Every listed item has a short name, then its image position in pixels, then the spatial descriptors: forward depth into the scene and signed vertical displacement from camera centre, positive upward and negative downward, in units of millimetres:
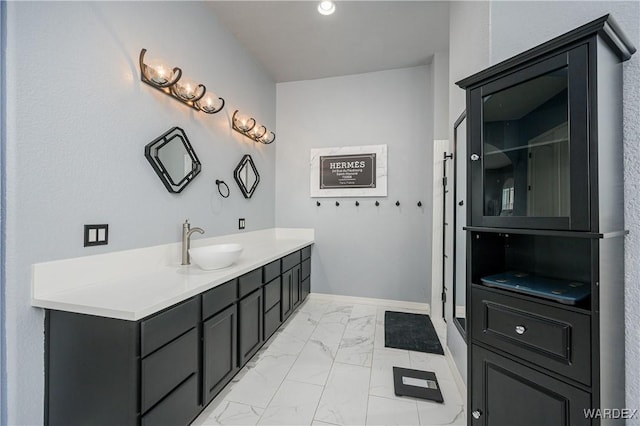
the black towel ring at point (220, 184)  2522 +288
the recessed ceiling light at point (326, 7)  2257 +1806
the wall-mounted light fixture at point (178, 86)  1781 +958
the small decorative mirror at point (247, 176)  2857 +435
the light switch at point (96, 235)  1411 -120
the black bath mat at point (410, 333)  2432 -1199
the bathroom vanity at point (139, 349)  1126 -652
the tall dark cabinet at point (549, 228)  864 -46
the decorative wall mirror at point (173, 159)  1839 +408
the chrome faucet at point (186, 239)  1979 -194
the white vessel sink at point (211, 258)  1758 -297
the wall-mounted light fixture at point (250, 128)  2787 +983
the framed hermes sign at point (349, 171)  3406 +572
